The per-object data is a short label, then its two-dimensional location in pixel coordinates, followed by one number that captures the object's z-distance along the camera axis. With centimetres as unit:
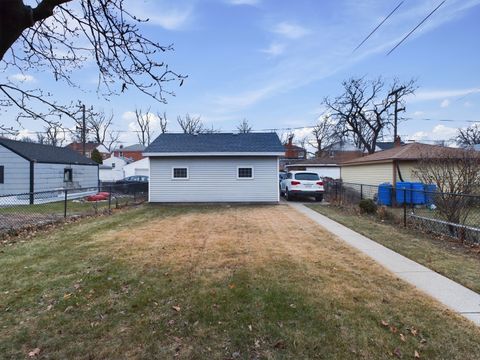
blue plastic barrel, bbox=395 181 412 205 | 1611
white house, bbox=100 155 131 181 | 4772
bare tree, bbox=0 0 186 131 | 379
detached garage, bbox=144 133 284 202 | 1864
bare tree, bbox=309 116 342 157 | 6712
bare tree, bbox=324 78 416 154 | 3931
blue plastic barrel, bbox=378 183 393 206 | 1647
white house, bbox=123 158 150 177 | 4519
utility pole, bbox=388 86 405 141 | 3005
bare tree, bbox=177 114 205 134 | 6186
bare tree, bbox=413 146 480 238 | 902
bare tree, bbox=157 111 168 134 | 6224
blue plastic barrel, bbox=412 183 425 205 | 1339
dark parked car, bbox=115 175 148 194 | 2048
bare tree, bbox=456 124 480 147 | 5949
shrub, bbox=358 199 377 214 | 1324
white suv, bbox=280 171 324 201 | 1958
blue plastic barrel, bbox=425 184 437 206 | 1052
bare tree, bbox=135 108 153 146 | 6544
